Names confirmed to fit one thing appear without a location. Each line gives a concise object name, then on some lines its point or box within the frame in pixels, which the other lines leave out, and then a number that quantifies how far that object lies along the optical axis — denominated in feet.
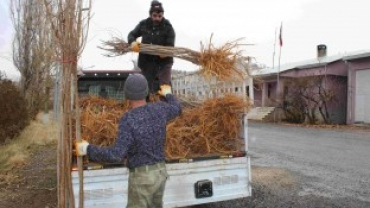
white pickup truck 12.71
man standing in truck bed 18.16
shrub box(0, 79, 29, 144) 35.35
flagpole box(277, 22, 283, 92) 91.40
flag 91.45
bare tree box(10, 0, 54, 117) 58.23
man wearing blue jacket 9.98
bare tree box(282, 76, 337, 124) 74.02
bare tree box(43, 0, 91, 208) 10.91
